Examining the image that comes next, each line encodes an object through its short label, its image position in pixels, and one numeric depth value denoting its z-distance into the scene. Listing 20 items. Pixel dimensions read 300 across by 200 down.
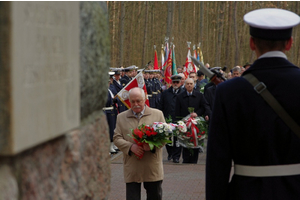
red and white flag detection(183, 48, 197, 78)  22.45
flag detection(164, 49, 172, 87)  21.88
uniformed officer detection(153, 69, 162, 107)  22.06
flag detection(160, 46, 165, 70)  25.88
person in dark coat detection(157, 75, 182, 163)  11.71
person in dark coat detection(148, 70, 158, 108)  20.36
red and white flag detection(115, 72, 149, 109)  10.17
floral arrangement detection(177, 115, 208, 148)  9.66
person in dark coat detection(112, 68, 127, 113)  13.42
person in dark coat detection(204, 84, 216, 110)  10.94
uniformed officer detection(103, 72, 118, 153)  11.95
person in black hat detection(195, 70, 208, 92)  16.25
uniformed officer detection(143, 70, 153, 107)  19.95
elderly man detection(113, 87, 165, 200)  5.22
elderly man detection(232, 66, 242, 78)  12.58
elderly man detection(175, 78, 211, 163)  10.26
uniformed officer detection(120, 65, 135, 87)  17.98
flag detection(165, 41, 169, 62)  24.55
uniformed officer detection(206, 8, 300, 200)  2.62
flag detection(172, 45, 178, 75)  22.24
